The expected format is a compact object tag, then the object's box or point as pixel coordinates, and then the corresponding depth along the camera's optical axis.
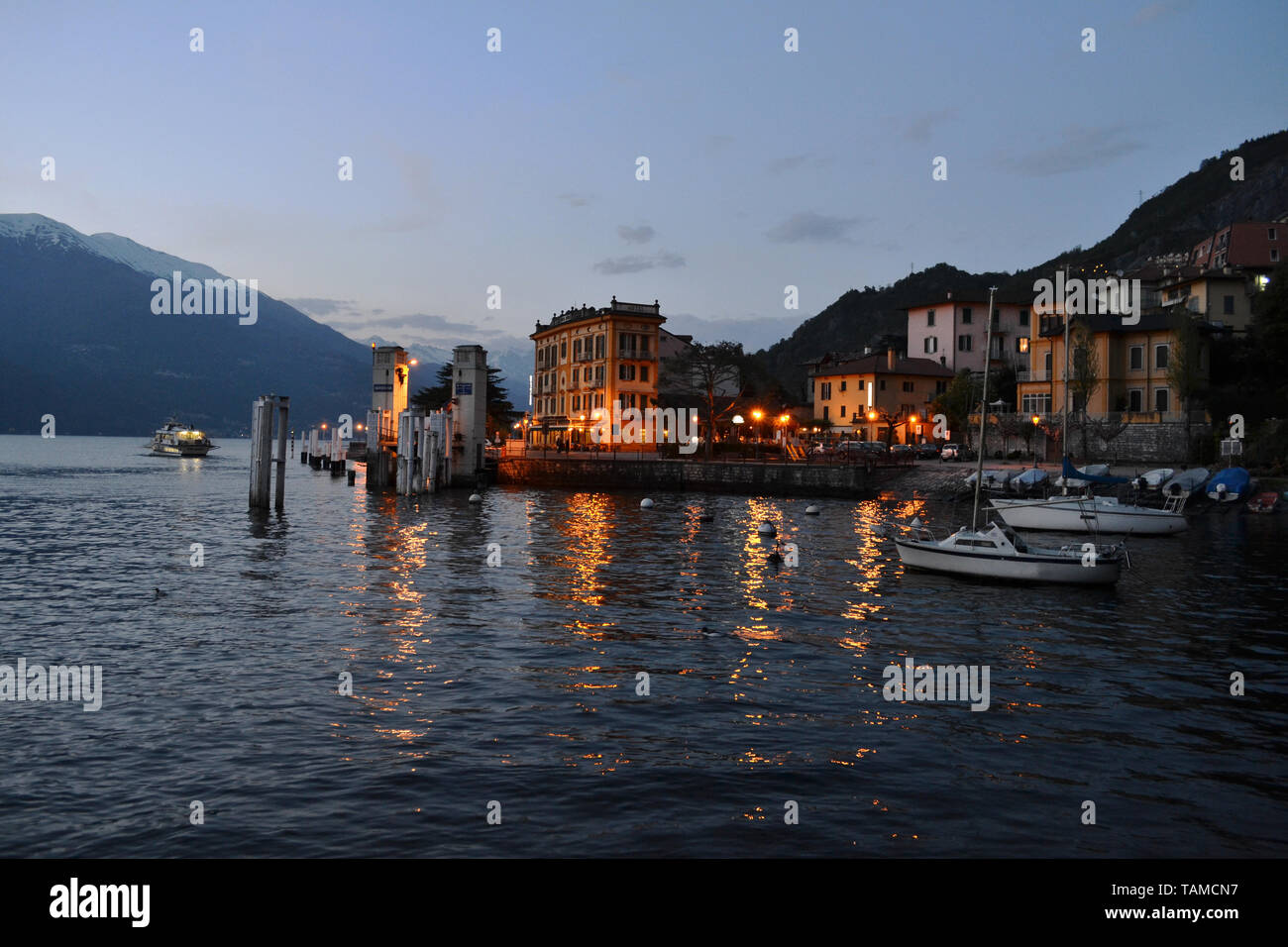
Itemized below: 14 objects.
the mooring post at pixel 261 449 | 47.91
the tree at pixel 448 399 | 121.81
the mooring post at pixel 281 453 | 50.06
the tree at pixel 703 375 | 92.44
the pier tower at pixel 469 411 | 71.25
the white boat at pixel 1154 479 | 58.55
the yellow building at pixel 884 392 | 105.56
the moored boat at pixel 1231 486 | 56.09
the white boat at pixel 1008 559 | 27.50
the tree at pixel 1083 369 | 73.94
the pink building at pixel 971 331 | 110.88
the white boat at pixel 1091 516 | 43.78
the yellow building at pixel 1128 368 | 73.50
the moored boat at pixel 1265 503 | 53.81
